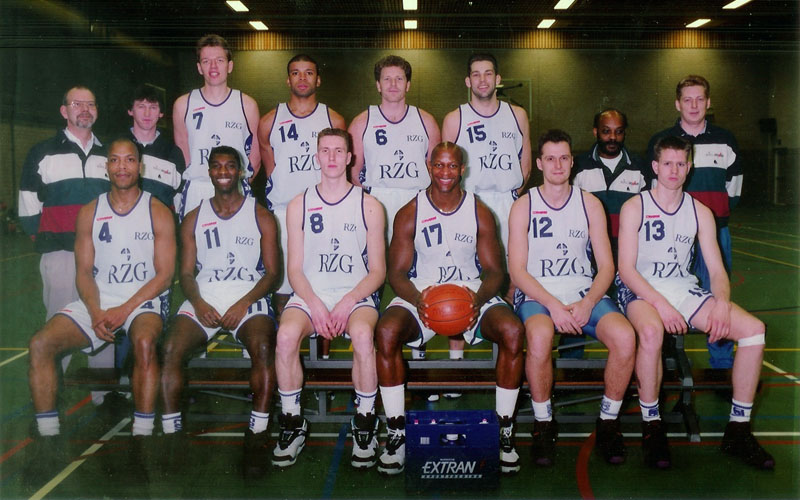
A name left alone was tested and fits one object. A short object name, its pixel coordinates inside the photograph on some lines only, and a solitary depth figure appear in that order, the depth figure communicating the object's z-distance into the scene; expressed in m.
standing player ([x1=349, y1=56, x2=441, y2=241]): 4.39
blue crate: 2.94
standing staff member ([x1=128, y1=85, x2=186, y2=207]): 4.29
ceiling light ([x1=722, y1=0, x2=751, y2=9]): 9.20
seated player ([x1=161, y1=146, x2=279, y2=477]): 3.41
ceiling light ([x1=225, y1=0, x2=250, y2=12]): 7.15
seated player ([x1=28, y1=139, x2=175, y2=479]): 3.46
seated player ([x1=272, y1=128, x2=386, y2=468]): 3.43
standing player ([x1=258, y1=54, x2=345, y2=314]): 4.38
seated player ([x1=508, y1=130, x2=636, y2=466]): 3.34
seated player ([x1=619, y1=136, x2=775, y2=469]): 3.36
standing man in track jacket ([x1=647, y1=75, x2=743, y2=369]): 4.22
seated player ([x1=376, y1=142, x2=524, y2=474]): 3.29
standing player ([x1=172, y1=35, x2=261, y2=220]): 4.40
